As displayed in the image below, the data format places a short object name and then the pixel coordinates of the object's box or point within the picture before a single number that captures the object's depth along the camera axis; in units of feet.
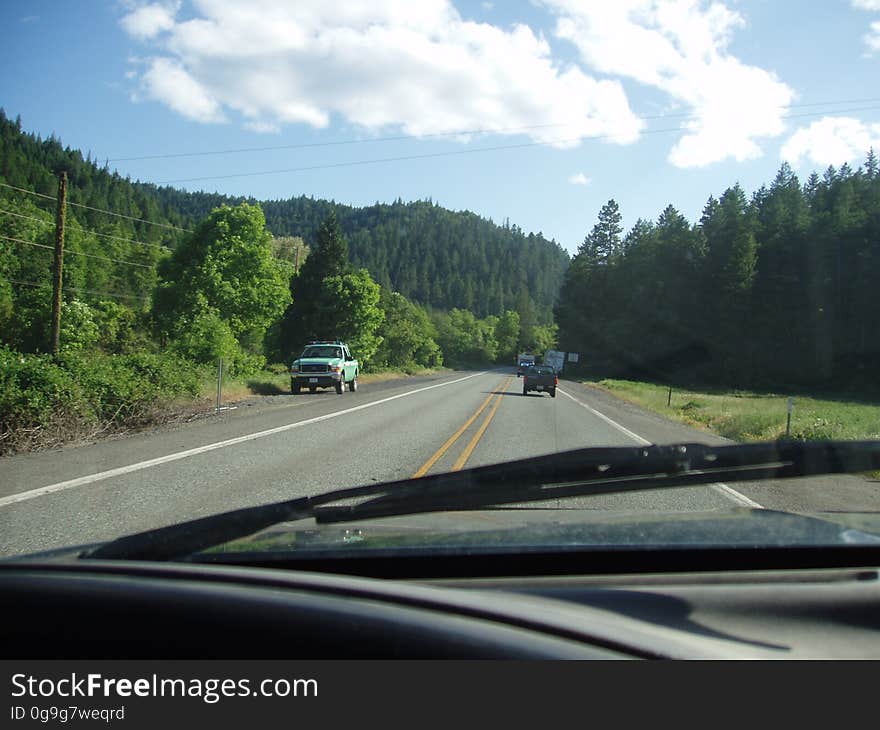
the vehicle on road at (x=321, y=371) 94.99
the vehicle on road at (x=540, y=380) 113.91
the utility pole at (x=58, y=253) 83.35
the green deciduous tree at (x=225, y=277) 149.79
